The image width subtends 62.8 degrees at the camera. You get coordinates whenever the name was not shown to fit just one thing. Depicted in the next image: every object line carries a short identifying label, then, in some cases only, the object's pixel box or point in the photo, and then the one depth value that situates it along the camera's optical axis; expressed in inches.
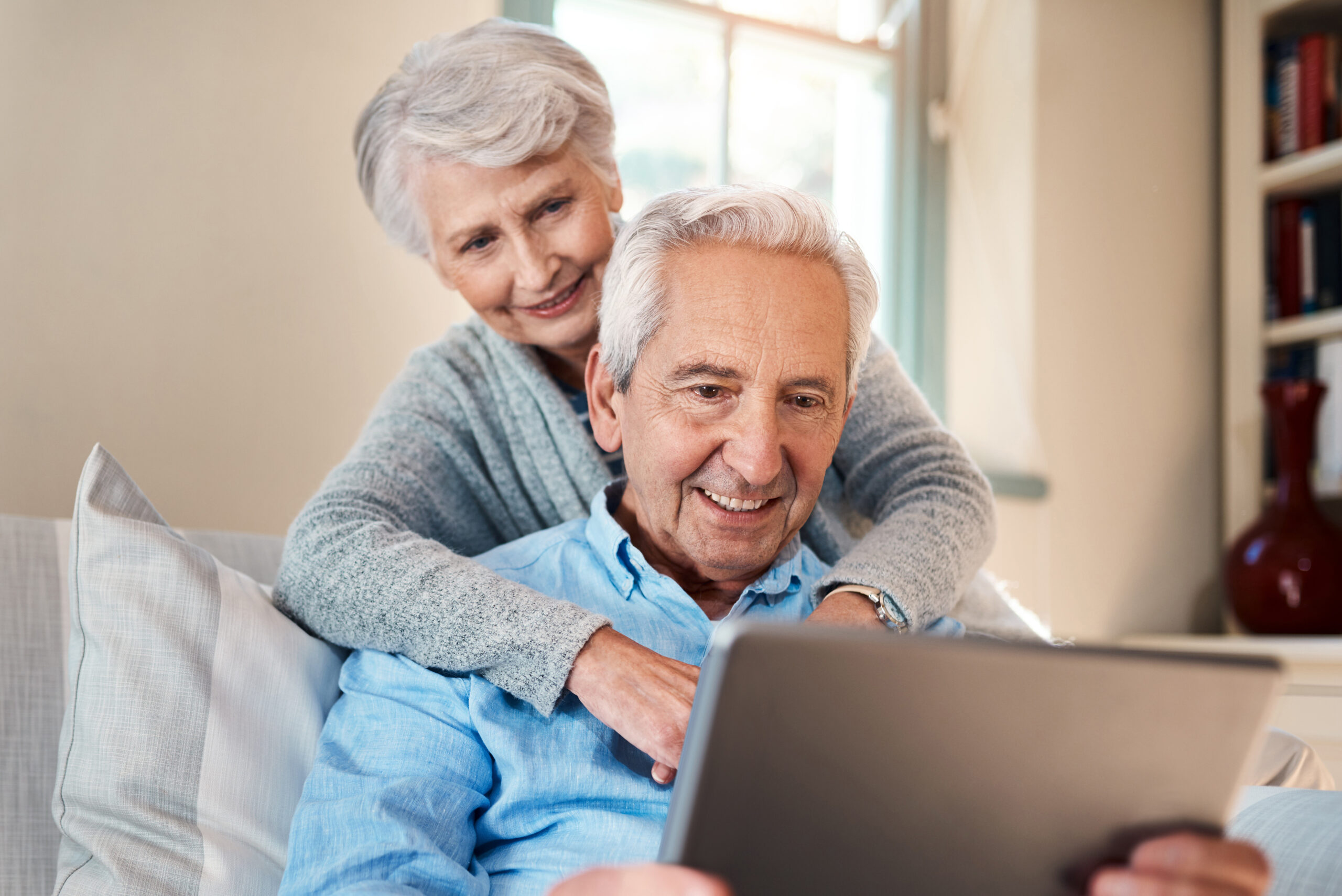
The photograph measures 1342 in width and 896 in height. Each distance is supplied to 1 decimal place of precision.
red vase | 101.9
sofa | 35.2
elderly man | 38.7
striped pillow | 39.3
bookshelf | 115.6
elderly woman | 46.4
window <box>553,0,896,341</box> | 103.7
